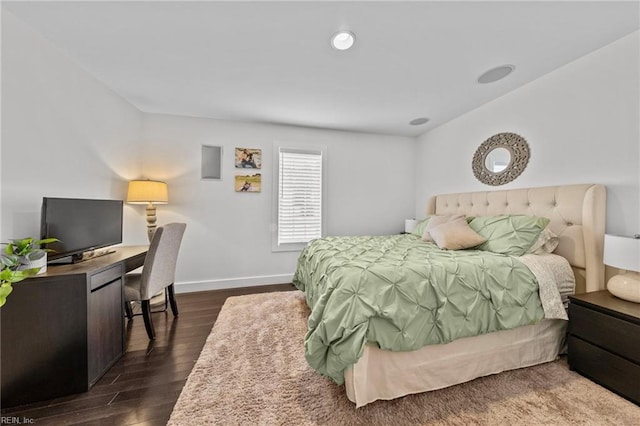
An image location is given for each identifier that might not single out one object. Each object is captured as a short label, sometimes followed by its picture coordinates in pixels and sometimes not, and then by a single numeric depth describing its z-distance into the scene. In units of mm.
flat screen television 1687
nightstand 1407
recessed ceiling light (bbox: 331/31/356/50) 1771
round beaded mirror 2578
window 3727
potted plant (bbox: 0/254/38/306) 1131
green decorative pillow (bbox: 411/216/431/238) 3168
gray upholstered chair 2088
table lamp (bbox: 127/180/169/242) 2841
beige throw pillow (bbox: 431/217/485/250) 2279
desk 1418
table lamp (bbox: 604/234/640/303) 1476
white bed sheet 1379
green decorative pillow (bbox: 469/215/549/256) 2029
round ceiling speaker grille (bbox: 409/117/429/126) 3453
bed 1367
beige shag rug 1314
